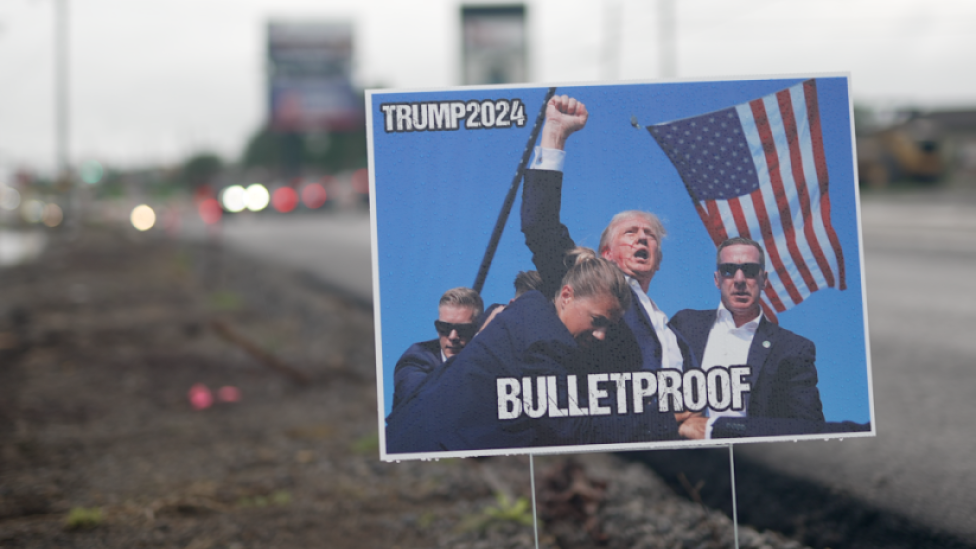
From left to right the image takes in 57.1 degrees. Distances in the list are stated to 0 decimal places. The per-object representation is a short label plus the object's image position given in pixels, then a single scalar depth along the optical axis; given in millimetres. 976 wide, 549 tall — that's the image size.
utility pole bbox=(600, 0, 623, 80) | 42344
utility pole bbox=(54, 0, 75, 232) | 35750
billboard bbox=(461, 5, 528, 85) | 42500
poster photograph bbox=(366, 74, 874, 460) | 2686
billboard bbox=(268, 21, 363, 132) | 59719
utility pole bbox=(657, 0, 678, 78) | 35312
